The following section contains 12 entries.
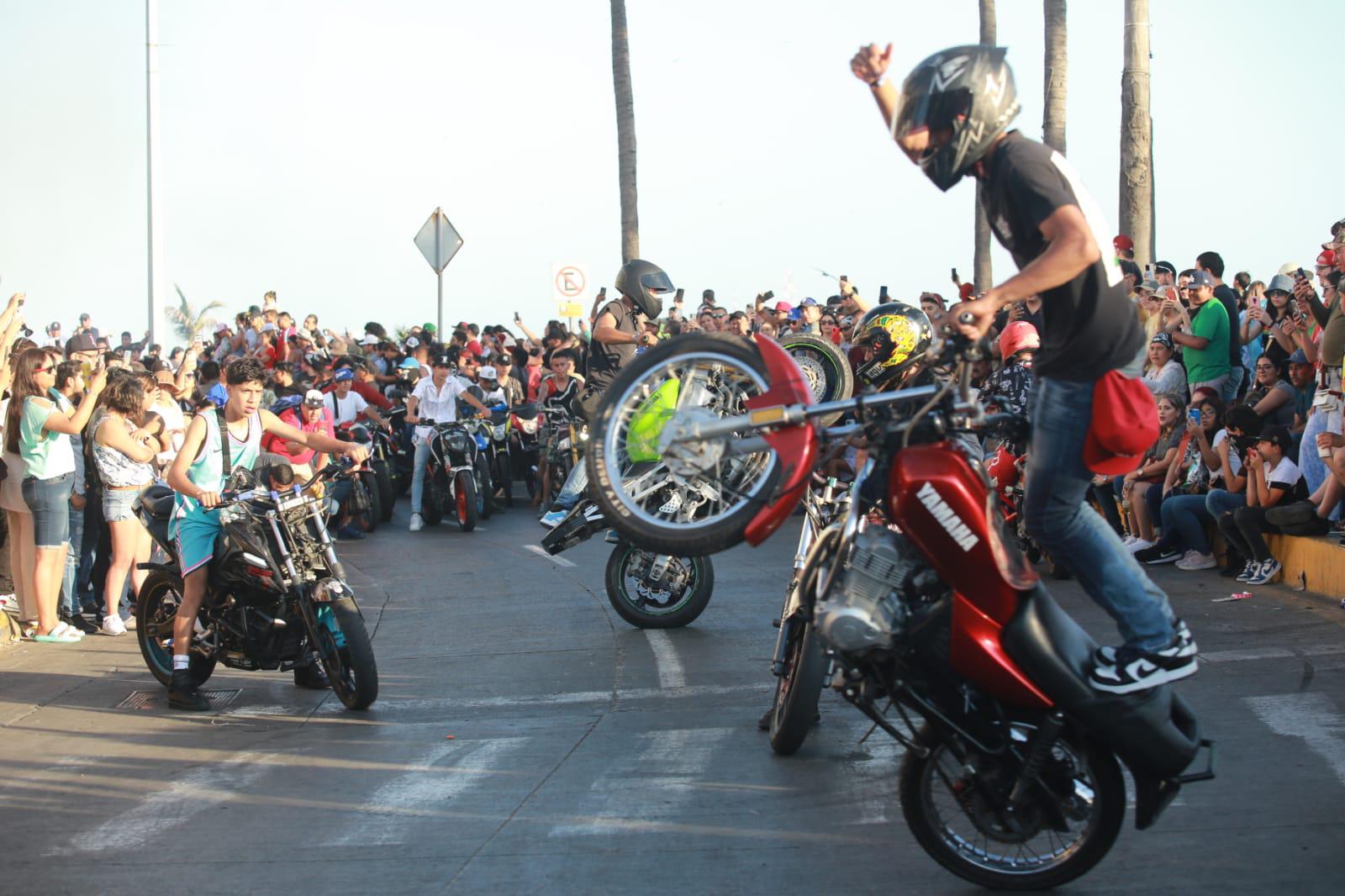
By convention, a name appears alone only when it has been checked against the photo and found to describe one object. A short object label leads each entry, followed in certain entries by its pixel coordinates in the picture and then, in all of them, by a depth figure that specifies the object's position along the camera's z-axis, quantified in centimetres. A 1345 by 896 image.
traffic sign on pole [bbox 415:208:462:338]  2181
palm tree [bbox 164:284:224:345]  4025
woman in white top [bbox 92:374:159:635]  1038
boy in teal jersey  824
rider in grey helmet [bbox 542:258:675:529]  966
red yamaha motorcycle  451
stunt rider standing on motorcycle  449
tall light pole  2342
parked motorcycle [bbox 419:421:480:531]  1727
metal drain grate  845
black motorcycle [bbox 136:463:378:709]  790
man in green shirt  1288
